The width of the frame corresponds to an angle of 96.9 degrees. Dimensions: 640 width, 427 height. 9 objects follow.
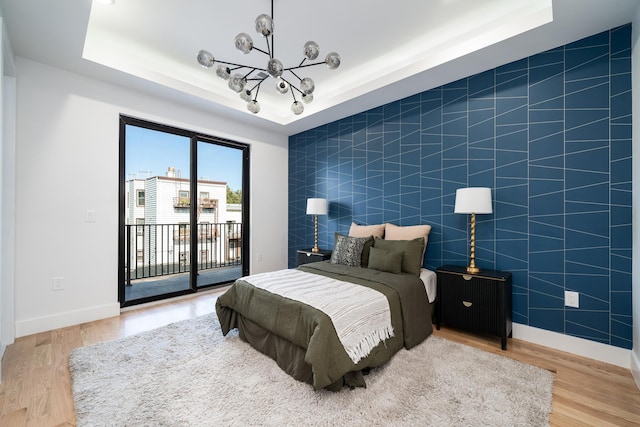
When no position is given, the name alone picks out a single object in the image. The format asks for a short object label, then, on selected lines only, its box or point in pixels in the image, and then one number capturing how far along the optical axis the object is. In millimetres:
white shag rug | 1607
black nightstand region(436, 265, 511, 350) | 2484
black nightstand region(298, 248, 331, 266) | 4125
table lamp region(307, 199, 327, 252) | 4266
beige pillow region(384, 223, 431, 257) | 3222
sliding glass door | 3896
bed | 1845
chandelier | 1865
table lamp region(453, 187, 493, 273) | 2646
